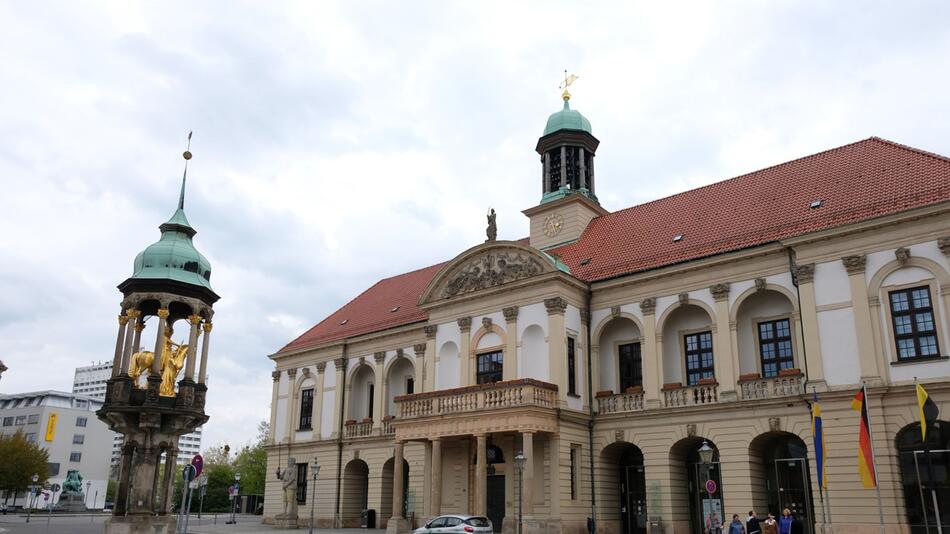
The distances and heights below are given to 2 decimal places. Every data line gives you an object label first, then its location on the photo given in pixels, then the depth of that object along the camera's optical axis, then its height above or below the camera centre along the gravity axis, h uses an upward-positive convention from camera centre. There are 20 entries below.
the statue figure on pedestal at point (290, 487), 38.25 +0.31
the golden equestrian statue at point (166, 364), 22.34 +3.60
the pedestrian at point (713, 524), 23.59 -0.83
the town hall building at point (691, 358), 22.98 +4.70
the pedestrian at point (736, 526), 21.36 -0.78
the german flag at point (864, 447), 20.53 +1.31
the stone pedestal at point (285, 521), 37.94 -1.30
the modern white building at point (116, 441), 165.57 +10.70
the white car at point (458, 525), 23.73 -0.91
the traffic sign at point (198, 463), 19.92 +0.75
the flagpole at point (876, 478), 20.77 +0.53
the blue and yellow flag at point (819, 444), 21.52 +1.45
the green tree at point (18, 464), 62.31 +2.14
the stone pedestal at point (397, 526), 29.92 -1.18
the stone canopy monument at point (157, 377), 21.11 +3.21
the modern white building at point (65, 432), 96.75 +7.40
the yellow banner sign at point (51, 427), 91.75 +7.40
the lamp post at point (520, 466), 24.74 +0.91
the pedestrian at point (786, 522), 20.70 -0.64
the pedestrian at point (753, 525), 20.86 -0.73
